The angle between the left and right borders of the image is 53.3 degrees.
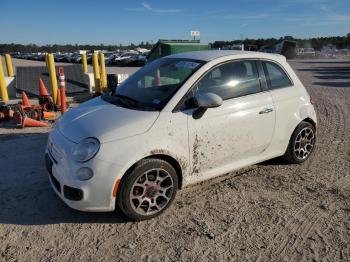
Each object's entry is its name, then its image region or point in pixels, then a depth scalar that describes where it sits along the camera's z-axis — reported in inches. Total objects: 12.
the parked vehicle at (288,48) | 2016.5
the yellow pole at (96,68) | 437.4
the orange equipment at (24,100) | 332.2
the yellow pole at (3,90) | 410.4
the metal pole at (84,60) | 630.8
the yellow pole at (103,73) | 479.2
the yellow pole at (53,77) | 396.5
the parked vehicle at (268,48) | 2266.7
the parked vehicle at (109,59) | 1491.9
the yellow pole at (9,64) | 581.7
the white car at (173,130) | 135.3
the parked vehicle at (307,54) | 2053.4
